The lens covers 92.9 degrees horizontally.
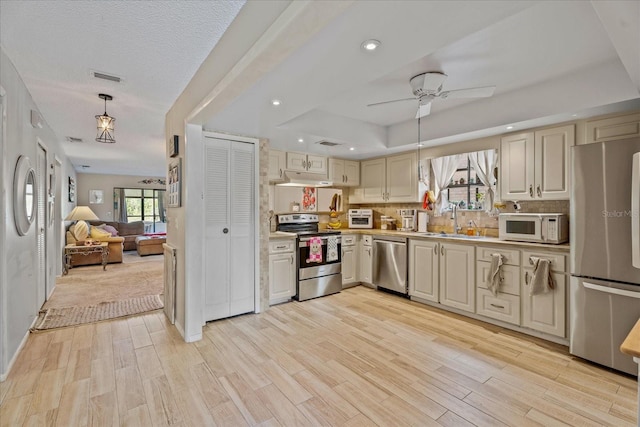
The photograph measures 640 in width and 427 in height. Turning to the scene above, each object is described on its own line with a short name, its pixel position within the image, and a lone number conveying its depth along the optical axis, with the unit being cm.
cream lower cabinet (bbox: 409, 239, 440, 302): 385
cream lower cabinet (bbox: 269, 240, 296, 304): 394
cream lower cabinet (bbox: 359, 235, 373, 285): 468
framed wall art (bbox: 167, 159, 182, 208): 307
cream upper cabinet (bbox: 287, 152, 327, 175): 447
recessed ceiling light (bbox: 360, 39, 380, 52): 163
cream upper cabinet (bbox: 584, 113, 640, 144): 262
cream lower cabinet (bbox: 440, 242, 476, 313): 348
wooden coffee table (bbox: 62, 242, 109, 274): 598
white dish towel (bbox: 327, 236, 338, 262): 442
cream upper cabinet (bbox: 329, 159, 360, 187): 498
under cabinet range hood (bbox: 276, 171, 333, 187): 428
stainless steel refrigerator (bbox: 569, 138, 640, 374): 229
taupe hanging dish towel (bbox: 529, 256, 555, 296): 288
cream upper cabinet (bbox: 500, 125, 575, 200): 303
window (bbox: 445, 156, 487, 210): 411
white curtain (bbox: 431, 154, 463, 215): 434
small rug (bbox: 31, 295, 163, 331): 334
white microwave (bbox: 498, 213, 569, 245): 296
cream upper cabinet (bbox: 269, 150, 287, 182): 428
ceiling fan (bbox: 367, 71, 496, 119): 254
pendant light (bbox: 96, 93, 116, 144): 302
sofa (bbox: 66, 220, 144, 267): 645
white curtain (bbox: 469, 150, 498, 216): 386
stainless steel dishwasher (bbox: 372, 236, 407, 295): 422
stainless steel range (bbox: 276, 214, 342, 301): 416
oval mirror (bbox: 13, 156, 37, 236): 250
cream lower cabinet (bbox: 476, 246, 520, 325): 313
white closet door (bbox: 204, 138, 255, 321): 339
